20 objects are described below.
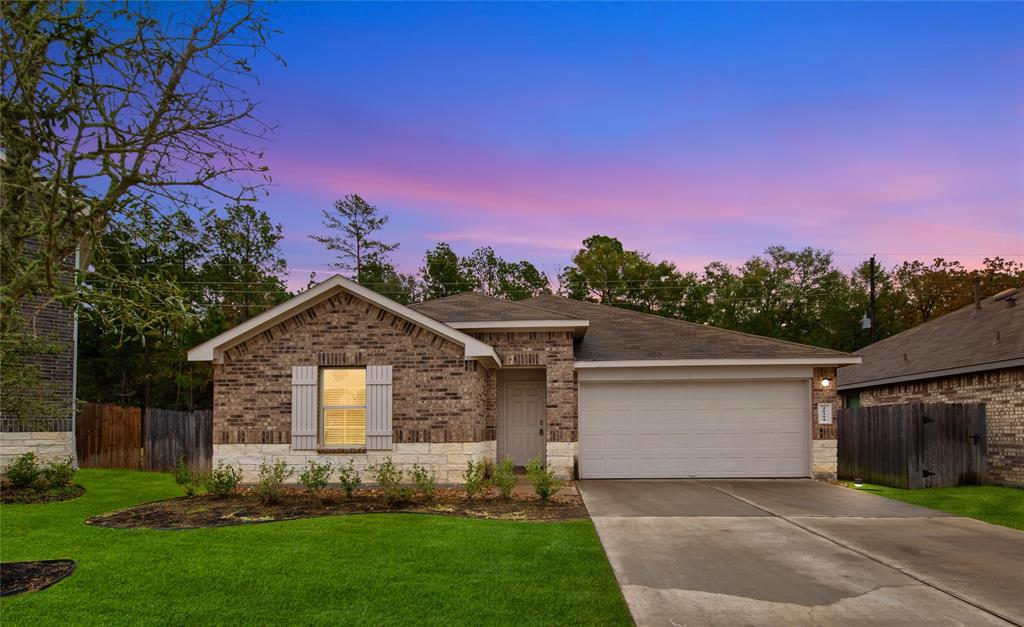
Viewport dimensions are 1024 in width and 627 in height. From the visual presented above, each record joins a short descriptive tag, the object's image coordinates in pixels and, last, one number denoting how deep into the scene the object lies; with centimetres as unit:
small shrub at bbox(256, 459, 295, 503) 1113
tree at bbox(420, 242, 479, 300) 4172
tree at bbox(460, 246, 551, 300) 4359
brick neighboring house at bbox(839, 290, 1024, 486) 1405
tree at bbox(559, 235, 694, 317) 4012
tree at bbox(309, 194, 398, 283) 3728
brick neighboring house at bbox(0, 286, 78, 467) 1499
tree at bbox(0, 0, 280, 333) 538
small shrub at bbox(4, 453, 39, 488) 1305
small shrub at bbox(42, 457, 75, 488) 1354
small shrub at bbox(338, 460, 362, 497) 1168
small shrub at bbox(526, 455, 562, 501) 1097
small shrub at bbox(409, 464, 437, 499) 1148
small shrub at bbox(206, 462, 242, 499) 1164
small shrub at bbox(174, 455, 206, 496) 1205
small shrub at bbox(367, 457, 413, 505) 1080
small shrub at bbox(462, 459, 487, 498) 1139
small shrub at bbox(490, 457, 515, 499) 1120
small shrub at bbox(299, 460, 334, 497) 1176
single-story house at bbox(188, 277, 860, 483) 1304
